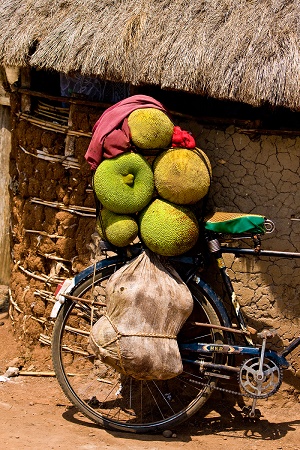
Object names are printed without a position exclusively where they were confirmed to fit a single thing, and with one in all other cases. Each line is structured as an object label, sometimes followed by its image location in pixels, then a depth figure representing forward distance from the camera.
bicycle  4.96
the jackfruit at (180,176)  4.73
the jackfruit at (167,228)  4.73
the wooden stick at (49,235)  5.89
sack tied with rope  4.66
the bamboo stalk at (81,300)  5.02
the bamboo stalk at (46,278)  5.97
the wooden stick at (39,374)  5.98
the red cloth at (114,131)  4.72
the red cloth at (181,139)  4.82
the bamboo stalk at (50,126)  5.62
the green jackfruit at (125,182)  4.71
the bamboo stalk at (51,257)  5.91
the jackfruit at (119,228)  4.79
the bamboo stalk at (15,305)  6.40
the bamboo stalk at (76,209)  5.72
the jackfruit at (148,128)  4.70
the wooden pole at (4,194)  7.81
